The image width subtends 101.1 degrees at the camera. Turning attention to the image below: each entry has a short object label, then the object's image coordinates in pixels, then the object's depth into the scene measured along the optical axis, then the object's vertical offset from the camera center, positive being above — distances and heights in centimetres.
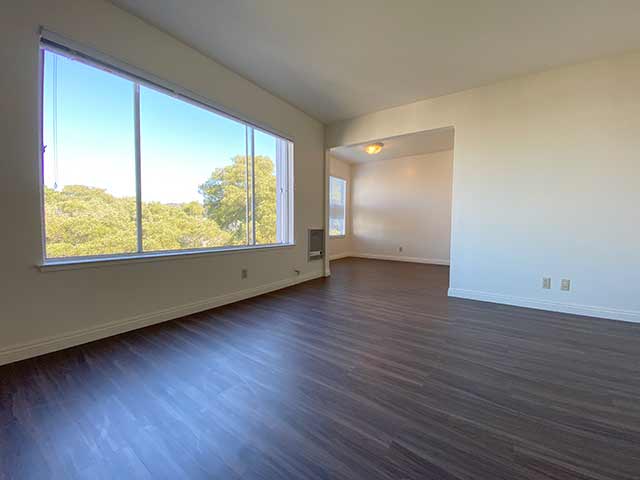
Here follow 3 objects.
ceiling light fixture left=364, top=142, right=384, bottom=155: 513 +166
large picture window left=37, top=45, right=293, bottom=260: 213 +60
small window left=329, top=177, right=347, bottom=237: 738 +66
